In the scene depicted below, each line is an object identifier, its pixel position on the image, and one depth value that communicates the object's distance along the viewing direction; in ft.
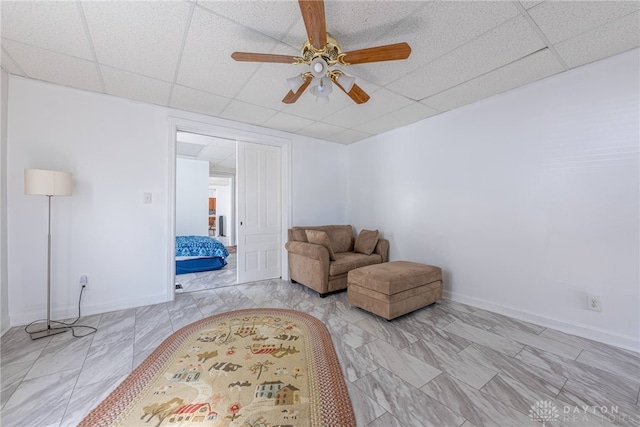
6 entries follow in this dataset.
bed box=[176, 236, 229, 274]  15.61
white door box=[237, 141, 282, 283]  13.14
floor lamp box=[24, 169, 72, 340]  7.21
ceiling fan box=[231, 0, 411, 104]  4.70
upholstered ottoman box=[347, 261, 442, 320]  8.37
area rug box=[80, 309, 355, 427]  4.50
